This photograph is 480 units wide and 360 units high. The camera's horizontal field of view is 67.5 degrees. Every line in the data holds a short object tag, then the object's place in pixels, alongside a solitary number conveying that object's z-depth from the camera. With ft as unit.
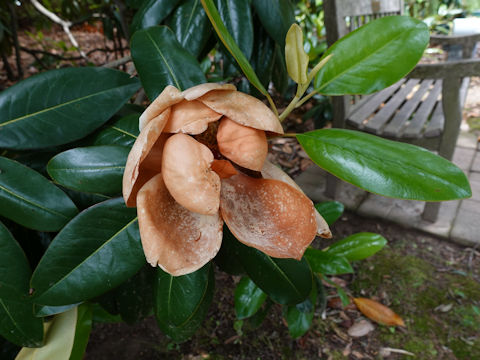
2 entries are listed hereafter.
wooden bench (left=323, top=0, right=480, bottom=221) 5.80
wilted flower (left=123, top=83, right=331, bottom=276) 1.22
